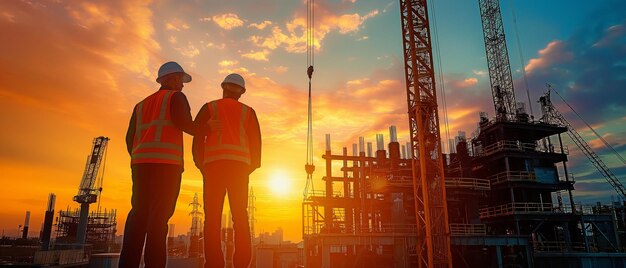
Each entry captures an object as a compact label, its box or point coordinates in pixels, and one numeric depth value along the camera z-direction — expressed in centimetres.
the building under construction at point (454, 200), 3325
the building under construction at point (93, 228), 6528
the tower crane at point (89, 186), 5262
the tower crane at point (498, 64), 5397
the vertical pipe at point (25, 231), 7310
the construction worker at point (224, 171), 444
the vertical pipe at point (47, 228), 4922
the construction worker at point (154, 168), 383
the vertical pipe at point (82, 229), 5203
